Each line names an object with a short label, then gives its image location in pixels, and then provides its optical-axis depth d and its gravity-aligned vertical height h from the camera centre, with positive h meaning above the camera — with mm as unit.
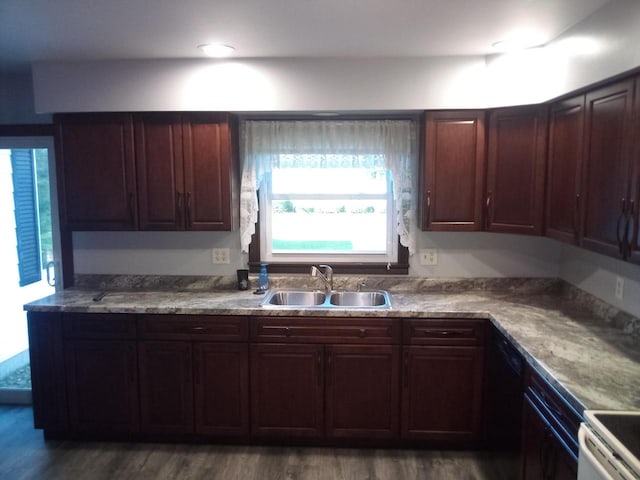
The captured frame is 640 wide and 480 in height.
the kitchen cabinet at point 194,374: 2805 -1112
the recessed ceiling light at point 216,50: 2643 +895
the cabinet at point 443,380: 2725 -1123
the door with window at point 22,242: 3367 -333
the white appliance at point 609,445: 1254 -751
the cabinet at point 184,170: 2994 +186
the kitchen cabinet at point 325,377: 2764 -1116
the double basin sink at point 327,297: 3170 -714
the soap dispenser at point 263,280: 3211 -588
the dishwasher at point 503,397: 2469 -1174
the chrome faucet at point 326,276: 3156 -557
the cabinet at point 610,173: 1867 +102
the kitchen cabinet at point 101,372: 2852 -1114
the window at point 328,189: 3191 +60
